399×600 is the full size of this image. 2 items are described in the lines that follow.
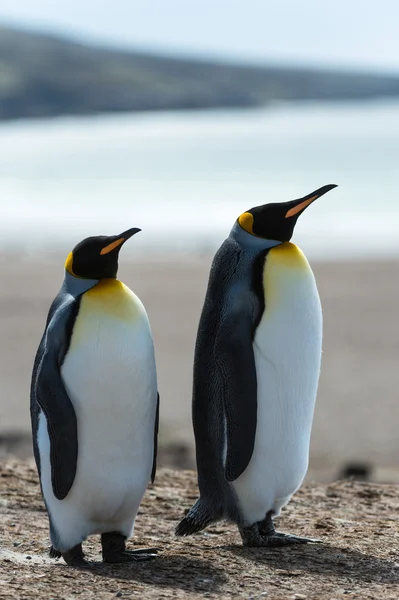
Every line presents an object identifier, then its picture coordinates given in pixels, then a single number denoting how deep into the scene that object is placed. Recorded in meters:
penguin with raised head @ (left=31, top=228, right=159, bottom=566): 8.48
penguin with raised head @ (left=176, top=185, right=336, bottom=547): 8.90
